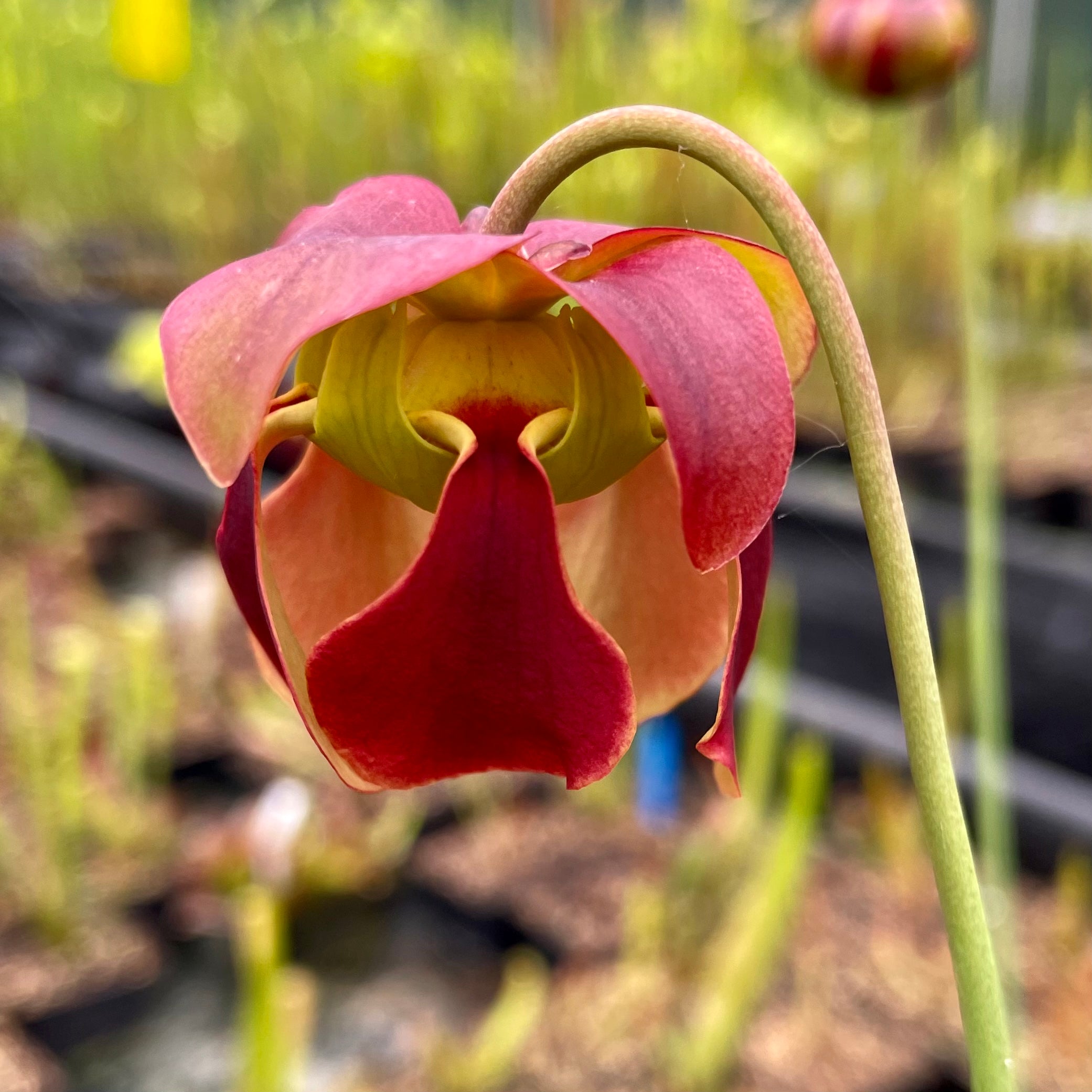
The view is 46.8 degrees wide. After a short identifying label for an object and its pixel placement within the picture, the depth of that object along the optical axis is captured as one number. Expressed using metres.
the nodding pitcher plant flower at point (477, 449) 0.19
